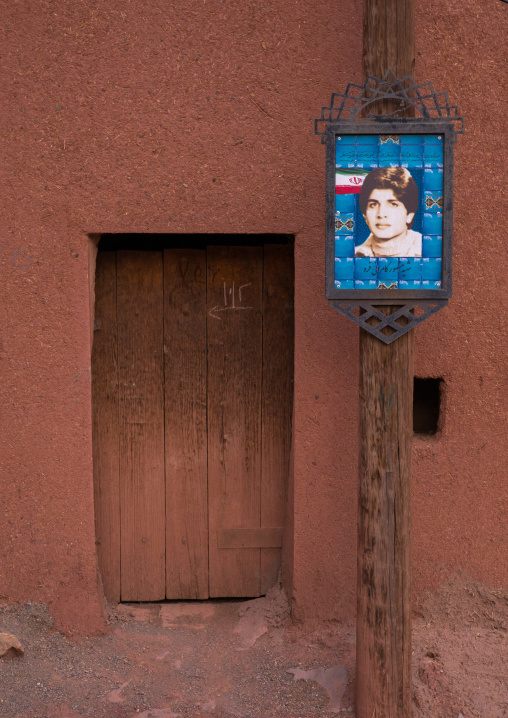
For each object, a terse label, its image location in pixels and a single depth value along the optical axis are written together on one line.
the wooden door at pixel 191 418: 3.54
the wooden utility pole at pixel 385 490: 2.63
